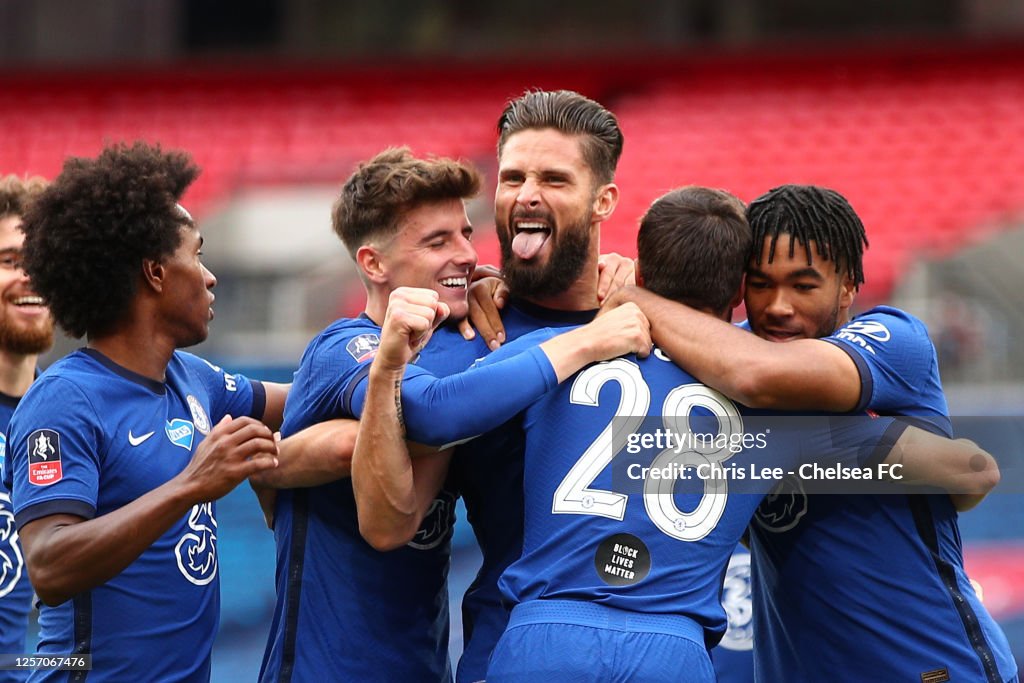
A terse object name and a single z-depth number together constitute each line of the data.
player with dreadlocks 7.10
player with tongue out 7.45
